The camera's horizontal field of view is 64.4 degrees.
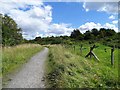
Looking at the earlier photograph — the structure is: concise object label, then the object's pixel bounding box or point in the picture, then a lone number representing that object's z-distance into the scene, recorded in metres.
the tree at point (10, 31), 17.93
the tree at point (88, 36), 42.00
